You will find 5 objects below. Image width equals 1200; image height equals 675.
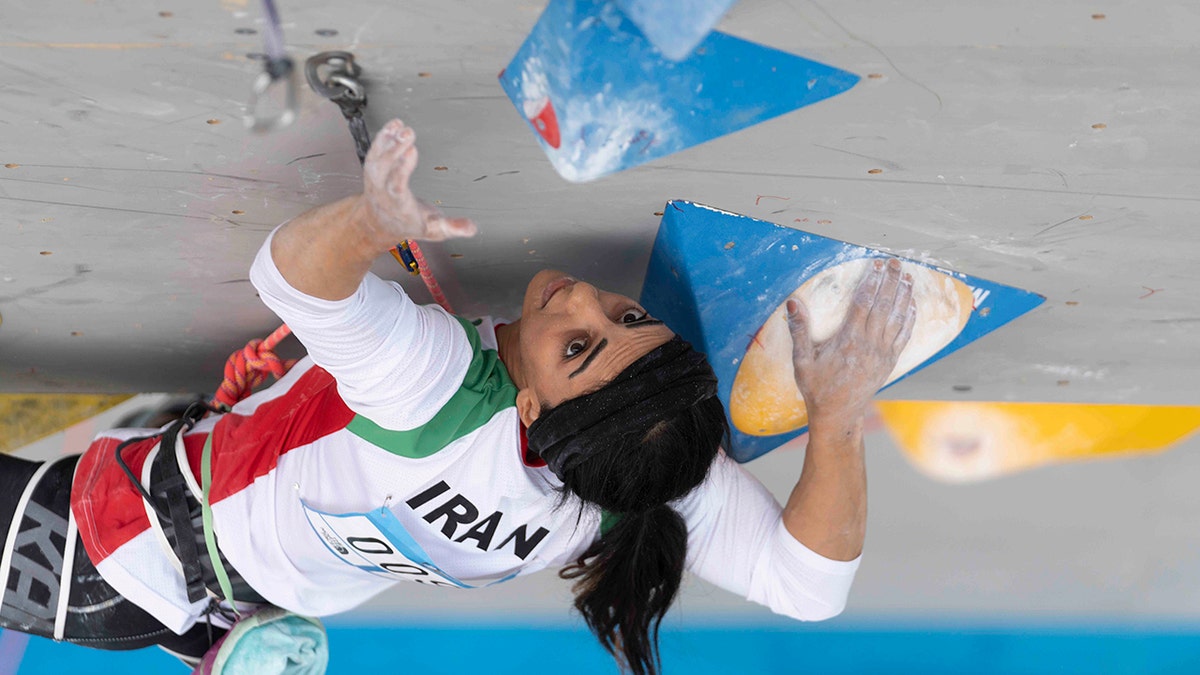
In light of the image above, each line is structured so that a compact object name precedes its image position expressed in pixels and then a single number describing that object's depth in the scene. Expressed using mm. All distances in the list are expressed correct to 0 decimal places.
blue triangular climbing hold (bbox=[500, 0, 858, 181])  3813
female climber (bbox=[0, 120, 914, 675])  3981
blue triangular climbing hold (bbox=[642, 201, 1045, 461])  4066
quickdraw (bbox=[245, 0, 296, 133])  3793
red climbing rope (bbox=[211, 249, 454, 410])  4198
